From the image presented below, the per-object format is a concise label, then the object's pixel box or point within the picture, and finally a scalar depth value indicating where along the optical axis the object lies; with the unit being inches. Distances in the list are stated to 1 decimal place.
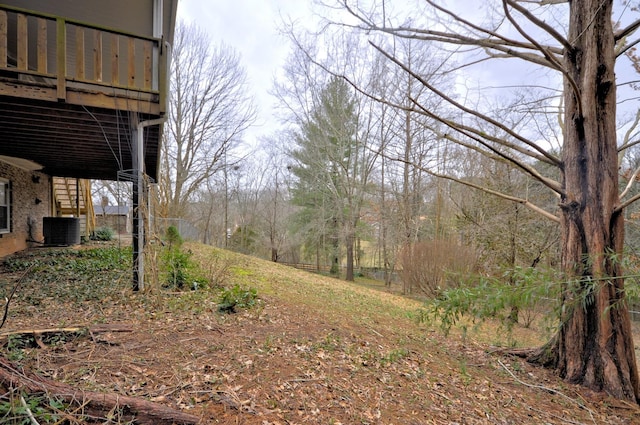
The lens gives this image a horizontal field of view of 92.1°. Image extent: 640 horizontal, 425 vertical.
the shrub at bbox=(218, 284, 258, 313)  161.5
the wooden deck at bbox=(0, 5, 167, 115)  146.6
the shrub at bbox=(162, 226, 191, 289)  196.2
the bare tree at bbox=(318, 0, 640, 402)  114.5
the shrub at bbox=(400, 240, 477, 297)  312.5
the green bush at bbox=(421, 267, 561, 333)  103.8
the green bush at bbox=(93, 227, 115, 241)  432.1
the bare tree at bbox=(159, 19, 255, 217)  576.1
